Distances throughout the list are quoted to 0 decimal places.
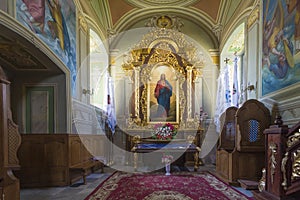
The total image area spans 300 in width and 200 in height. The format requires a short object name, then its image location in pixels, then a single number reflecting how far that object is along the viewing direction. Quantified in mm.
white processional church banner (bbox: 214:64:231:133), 7715
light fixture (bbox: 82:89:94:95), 6697
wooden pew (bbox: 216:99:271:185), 4984
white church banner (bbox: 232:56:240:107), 7204
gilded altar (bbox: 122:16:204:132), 8727
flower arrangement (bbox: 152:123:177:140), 8102
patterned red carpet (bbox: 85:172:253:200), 4160
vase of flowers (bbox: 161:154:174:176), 6256
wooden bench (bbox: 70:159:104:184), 5164
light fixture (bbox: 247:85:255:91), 6108
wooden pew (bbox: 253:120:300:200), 2592
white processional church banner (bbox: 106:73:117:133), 8021
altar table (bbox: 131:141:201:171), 6588
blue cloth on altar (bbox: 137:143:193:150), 6720
